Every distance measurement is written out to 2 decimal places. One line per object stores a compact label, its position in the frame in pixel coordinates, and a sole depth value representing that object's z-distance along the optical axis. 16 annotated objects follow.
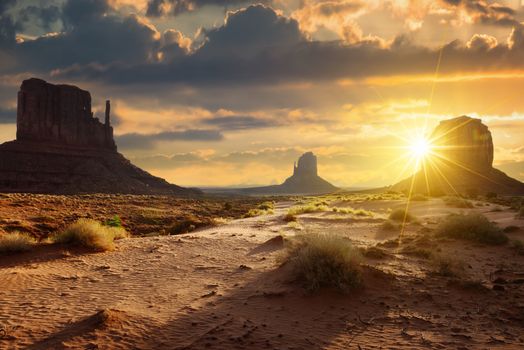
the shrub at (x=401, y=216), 26.31
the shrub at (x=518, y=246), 14.66
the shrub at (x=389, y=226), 22.13
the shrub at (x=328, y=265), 9.27
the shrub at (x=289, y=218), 27.46
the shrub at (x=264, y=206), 48.97
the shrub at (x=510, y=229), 19.78
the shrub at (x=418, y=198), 44.66
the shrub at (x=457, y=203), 37.50
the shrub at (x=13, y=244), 12.70
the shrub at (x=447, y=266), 10.91
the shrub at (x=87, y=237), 13.88
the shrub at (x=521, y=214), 25.27
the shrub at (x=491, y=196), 57.66
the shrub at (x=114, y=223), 24.74
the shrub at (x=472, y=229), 16.50
